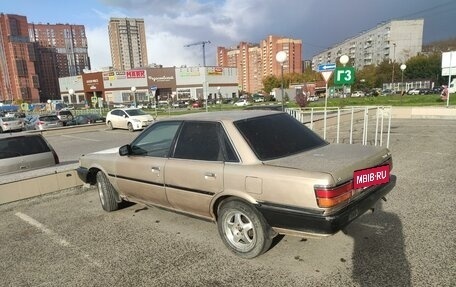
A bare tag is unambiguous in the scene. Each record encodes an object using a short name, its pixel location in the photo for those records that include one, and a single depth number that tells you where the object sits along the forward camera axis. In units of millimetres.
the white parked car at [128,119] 20484
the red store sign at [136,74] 97212
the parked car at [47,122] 24109
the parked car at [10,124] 26000
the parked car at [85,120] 27184
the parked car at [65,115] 30062
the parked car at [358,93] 69875
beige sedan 2977
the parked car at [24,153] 6391
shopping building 98312
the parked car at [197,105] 60412
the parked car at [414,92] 61144
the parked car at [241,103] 58144
